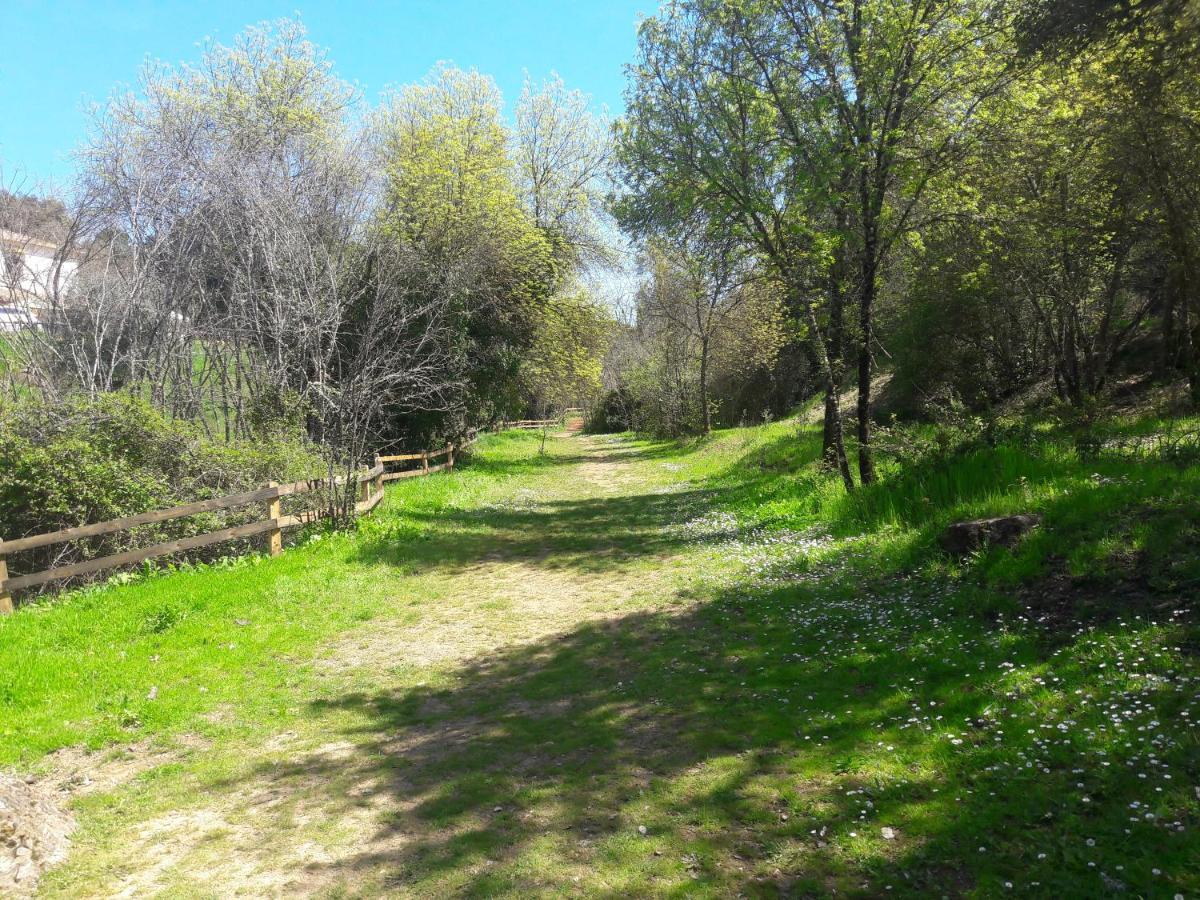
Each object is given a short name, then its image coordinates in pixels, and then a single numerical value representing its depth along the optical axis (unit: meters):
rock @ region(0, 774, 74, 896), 3.69
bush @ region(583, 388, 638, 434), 50.62
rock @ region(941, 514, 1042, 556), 6.93
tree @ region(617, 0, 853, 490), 12.03
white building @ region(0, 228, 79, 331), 11.77
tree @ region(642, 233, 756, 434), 22.53
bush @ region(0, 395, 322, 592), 9.22
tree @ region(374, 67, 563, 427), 19.55
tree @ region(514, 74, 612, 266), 26.98
